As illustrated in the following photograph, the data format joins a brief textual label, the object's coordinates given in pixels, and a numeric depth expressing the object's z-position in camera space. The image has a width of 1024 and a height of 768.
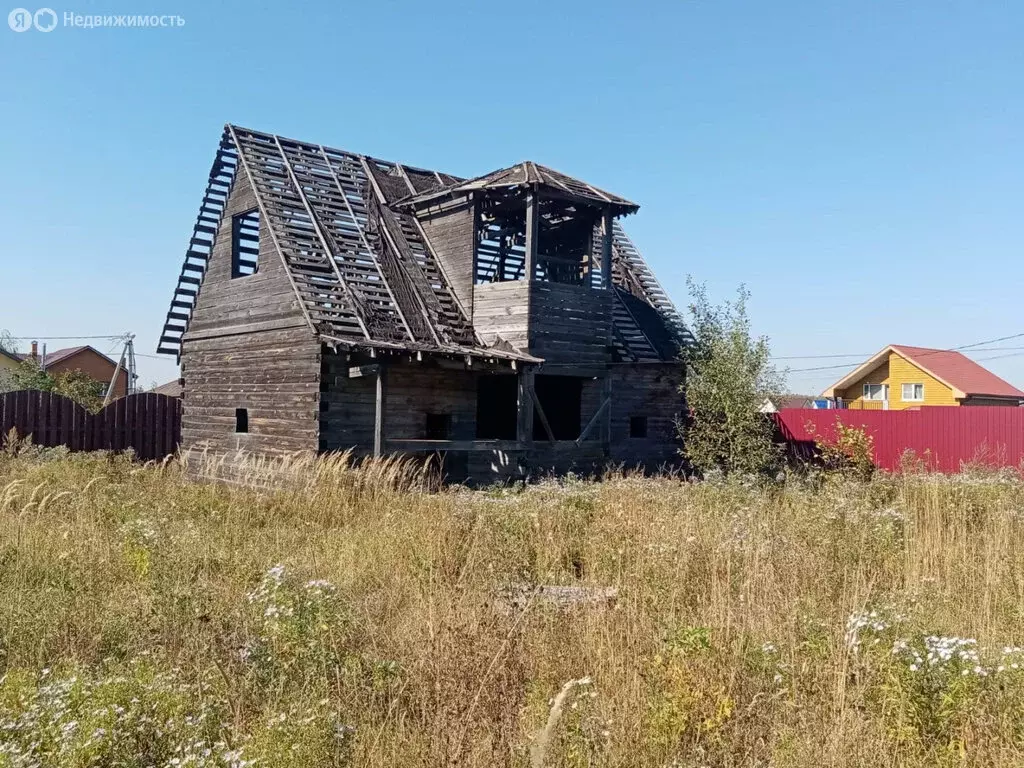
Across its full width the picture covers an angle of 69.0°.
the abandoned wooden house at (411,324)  14.84
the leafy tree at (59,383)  36.00
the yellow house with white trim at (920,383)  38.84
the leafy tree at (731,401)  15.95
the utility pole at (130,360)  38.78
